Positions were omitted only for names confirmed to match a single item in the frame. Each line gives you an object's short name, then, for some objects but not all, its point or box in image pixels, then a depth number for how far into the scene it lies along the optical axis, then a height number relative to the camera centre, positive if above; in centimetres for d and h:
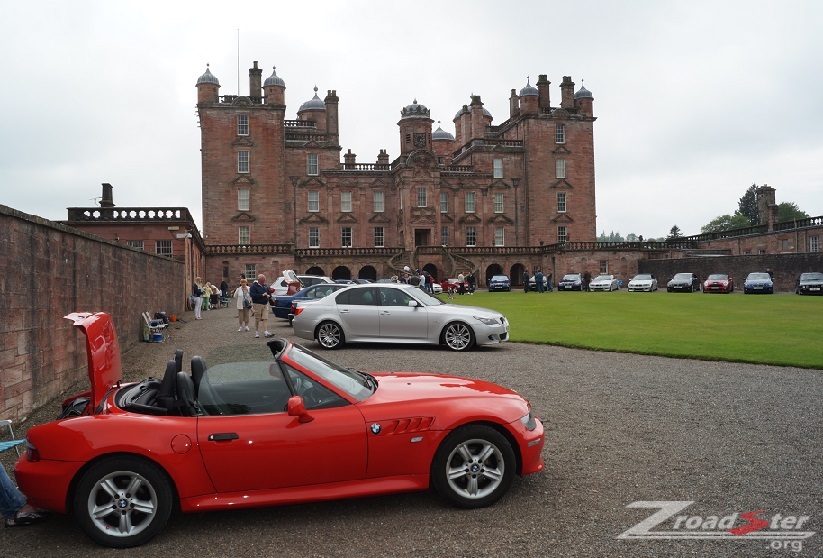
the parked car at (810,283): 3822 -79
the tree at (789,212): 11089 +1035
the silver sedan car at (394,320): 1425 -94
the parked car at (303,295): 2067 -48
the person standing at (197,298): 2586 -63
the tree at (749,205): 11531 +1226
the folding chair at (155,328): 1734 -125
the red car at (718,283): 4256 -76
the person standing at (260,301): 1783 -55
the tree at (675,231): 13750 +900
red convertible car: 451 -121
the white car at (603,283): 4821 -67
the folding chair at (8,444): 538 -135
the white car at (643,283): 4726 -71
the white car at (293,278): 2844 +1
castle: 5806 +881
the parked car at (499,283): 4712 -53
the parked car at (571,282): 5025 -60
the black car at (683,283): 4425 -72
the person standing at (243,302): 1925 -61
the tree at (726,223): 11450 +923
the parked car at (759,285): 4072 -89
